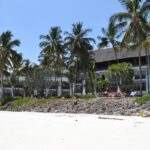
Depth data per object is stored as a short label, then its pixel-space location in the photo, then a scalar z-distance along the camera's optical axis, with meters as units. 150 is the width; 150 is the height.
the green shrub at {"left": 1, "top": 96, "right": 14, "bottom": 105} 29.48
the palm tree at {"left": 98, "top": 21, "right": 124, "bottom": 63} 33.47
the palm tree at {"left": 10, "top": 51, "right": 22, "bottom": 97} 32.77
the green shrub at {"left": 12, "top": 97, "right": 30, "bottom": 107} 27.09
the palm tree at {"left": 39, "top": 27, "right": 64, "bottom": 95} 33.07
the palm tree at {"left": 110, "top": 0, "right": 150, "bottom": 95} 22.42
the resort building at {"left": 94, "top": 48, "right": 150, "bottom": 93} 33.40
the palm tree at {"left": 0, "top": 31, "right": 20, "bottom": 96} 32.60
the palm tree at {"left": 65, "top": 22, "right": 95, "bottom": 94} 31.12
